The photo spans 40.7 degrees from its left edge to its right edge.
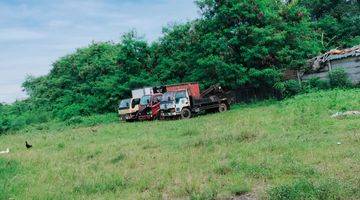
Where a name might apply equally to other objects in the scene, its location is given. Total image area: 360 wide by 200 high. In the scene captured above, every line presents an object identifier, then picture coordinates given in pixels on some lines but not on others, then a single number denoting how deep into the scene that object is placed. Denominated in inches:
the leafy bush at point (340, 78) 1149.7
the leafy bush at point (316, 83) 1197.7
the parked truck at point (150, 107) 1224.8
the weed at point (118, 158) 555.6
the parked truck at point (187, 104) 1139.9
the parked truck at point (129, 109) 1272.1
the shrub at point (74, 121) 1423.5
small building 1138.0
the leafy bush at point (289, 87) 1242.7
